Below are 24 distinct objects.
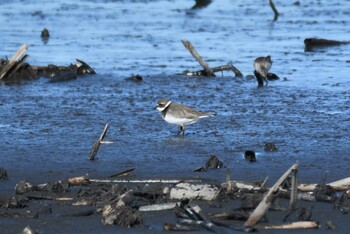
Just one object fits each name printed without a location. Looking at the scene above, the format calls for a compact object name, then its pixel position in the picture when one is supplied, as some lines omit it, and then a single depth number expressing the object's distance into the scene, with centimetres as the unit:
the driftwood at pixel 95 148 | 1972
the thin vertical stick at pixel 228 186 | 1663
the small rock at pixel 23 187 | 1708
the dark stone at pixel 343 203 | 1612
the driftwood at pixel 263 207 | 1467
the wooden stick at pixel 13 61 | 2932
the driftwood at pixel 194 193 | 1647
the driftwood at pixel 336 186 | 1684
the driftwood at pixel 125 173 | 1824
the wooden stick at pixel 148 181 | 1777
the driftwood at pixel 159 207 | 1590
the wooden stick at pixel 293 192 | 1523
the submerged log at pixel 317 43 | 3547
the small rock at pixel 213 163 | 1911
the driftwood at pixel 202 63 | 2969
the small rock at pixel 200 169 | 1892
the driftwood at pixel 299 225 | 1494
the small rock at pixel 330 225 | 1524
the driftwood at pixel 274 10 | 4516
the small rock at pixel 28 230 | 1482
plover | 2267
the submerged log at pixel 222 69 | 2978
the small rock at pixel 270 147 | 2064
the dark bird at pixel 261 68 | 2835
